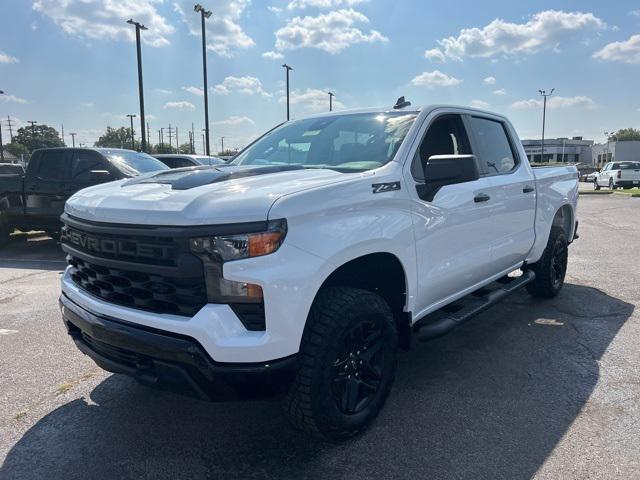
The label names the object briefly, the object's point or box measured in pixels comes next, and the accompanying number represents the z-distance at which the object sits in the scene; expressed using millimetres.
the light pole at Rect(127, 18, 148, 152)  24641
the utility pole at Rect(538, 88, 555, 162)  63594
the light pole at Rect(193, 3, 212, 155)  27161
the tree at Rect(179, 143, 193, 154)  101238
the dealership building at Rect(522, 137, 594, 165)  99812
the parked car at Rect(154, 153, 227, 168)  12609
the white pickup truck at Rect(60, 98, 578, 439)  2295
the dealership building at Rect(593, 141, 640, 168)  75750
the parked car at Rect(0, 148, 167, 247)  8578
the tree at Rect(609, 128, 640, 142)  119250
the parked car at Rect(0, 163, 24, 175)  17812
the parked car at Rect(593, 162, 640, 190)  29719
